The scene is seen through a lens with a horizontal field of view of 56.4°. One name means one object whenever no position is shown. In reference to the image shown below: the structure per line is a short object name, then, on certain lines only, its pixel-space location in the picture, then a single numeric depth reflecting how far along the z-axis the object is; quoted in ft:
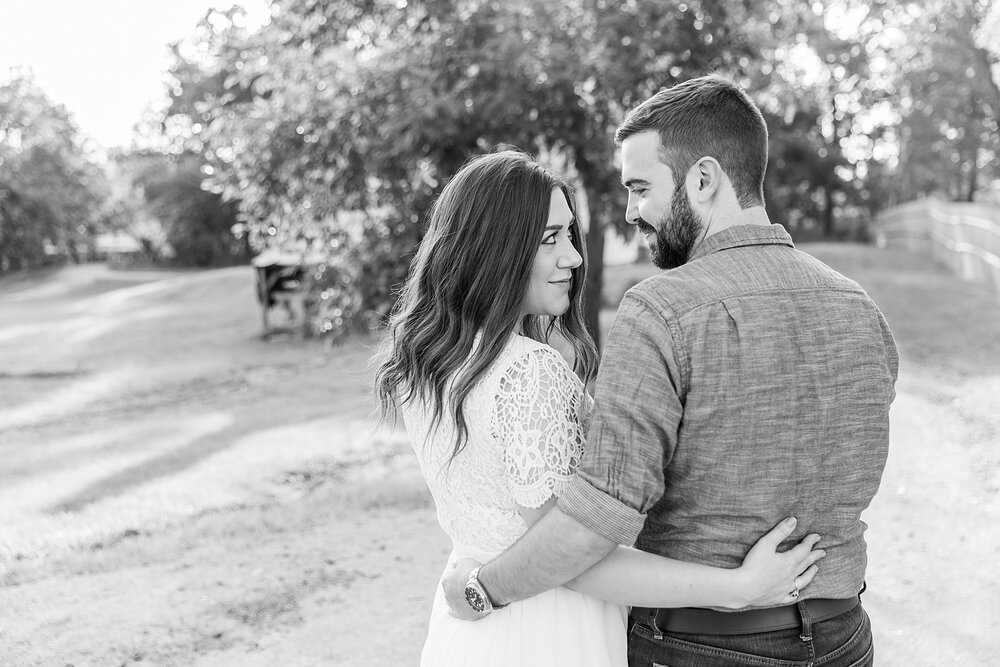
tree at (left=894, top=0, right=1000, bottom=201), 58.99
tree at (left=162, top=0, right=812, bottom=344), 25.26
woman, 6.03
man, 5.50
